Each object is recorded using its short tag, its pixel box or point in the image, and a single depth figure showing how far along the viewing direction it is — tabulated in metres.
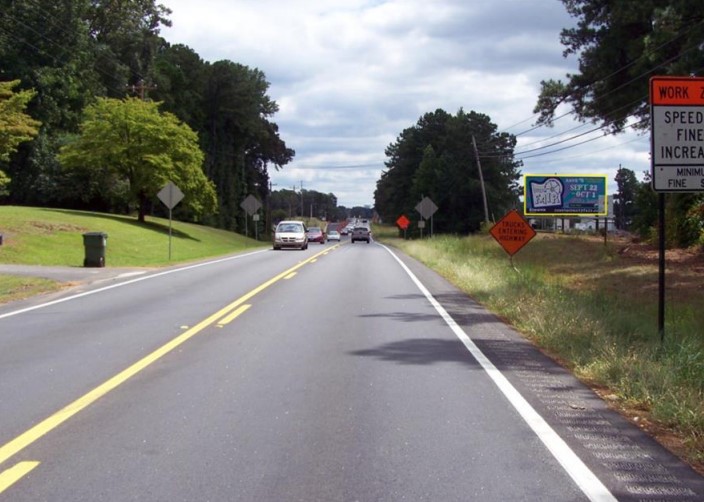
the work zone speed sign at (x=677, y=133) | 9.31
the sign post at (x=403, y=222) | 63.87
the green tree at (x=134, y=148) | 48.78
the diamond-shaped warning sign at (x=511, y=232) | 19.58
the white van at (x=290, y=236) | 45.56
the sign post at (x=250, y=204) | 50.44
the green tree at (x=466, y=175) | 84.38
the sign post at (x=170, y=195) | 31.56
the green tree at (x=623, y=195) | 126.06
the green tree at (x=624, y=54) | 23.25
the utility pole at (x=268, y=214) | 108.86
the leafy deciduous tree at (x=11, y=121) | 31.23
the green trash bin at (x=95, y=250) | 26.03
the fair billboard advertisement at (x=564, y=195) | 49.19
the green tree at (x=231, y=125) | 89.44
